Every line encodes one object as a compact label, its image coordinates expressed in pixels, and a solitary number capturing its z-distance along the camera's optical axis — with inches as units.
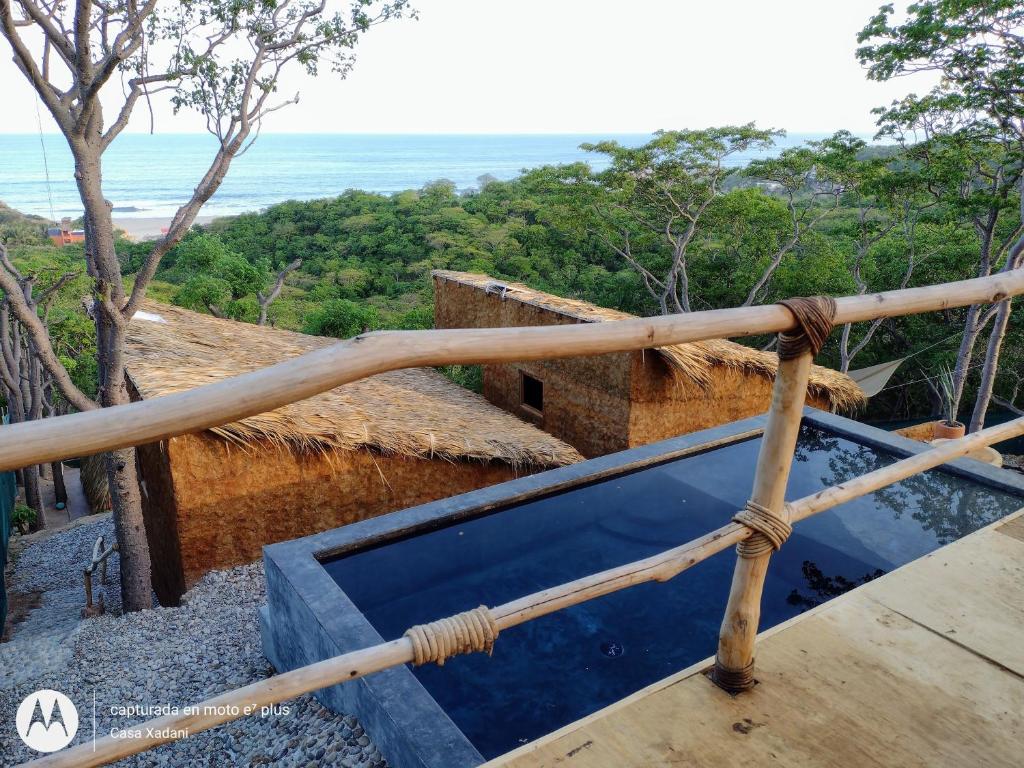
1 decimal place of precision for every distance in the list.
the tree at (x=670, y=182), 583.8
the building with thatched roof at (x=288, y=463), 206.7
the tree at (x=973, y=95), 355.9
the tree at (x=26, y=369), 399.9
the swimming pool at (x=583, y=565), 96.5
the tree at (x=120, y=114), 209.5
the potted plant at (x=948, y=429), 255.0
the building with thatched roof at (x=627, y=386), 280.7
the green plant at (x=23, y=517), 433.1
